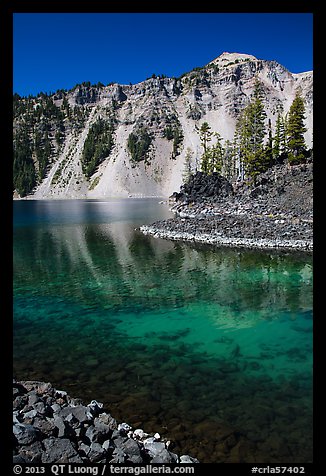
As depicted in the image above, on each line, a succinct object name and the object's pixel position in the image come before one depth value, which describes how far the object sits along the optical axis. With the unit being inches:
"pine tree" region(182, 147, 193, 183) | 5496.1
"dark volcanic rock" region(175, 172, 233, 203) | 2765.7
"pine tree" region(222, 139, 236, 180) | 4732.3
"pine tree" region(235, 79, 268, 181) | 2817.4
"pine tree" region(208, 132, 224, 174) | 3892.7
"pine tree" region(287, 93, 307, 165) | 2588.6
